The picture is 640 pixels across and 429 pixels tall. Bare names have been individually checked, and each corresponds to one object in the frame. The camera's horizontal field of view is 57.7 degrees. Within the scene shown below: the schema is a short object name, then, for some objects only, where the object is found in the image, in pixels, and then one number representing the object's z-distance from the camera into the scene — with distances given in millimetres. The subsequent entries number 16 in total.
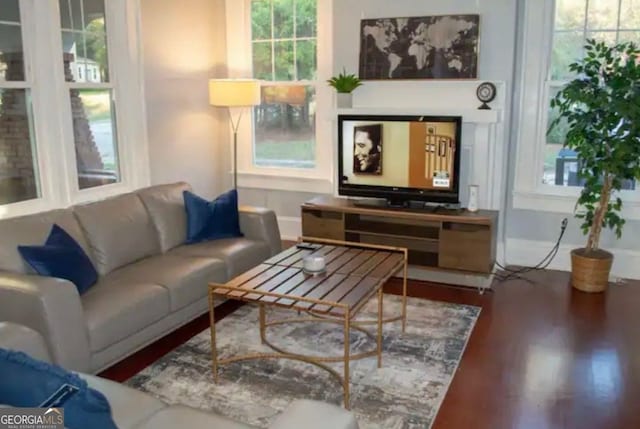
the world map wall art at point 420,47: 4516
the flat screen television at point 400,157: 4449
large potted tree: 3902
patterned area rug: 2752
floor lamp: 5035
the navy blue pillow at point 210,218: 4180
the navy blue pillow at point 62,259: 3006
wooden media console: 4285
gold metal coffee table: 2764
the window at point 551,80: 4414
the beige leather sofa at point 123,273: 2727
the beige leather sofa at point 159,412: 1688
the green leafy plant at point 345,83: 4840
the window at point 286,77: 5465
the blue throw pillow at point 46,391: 1400
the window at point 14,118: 3863
